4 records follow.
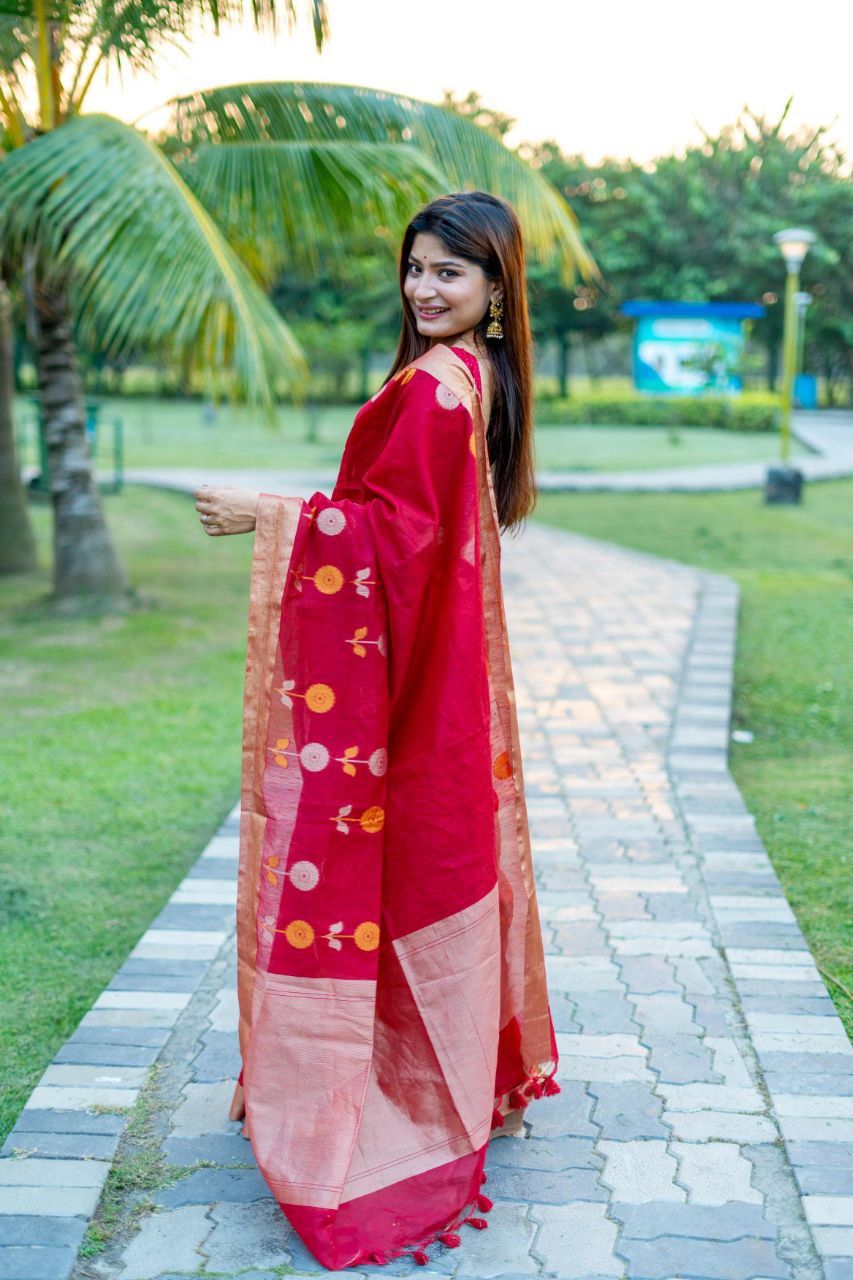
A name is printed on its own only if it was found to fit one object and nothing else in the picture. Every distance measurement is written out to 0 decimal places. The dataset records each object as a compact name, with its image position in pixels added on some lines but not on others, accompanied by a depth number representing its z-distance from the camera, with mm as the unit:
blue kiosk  30078
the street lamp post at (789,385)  14195
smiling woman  2164
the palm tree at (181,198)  6391
